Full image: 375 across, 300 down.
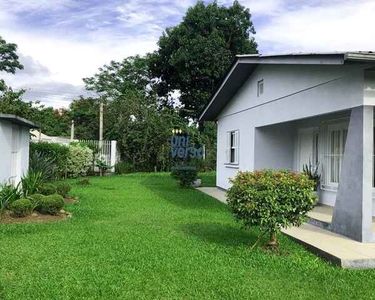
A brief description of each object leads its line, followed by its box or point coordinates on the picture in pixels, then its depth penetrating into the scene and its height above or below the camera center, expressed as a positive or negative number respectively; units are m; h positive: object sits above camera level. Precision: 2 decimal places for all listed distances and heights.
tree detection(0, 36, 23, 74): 29.72 +7.10
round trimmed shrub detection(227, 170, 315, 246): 5.97 -0.77
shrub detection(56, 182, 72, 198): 12.46 -1.33
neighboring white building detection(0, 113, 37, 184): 10.13 +0.03
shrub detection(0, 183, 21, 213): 9.24 -1.19
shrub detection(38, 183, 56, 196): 11.23 -1.24
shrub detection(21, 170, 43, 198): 10.66 -1.04
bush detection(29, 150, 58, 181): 14.42 -0.61
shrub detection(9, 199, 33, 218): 9.04 -1.42
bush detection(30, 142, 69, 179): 18.72 -0.24
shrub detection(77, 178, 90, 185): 17.67 -1.54
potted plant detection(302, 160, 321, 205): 10.73 -0.58
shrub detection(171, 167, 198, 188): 16.70 -1.10
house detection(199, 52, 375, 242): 6.58 +0.81
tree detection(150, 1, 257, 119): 27.75 +7.79
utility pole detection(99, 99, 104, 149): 25.25 +1.86
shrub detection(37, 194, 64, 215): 9.47 -1.41
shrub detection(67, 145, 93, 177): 21.17 -0.64
